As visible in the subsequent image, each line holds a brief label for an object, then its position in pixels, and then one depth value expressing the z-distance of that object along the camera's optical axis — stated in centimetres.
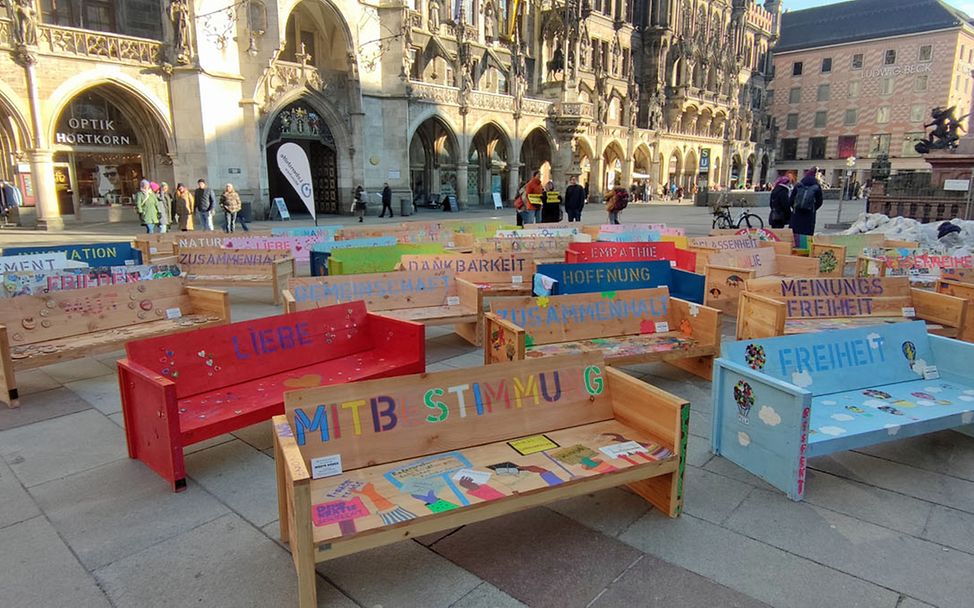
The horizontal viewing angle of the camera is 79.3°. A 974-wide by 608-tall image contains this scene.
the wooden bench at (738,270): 844
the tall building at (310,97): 2097
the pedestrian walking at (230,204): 1866
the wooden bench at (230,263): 1016
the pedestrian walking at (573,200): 1650
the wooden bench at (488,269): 823
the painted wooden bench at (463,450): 280
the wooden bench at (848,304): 663
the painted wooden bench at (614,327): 562
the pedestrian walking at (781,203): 1380
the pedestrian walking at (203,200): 1766
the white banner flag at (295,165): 1123
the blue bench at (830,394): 380
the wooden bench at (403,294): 681
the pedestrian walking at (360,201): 2571
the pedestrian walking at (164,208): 1743
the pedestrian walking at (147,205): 1650
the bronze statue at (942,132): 2336
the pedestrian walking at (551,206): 1492
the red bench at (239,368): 396
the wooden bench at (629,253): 984
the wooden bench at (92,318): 558
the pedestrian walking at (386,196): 2756
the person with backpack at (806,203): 1212
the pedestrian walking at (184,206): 1738
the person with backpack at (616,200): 1599
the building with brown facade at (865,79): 6600
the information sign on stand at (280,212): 2527
